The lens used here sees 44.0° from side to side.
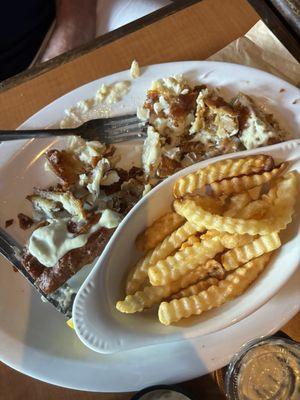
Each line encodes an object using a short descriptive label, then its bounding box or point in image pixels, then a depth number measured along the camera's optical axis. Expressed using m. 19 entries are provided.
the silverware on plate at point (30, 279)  0.28
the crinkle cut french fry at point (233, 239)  0.24
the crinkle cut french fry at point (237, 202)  0.26
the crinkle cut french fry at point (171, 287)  0.25
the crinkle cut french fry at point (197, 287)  0.25
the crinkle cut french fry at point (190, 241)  0.25
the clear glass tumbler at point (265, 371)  0.24
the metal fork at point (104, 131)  0.31
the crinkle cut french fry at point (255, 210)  0.25
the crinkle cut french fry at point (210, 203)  0.25
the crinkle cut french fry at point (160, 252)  0.25
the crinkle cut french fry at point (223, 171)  0.26
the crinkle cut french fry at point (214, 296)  0.24
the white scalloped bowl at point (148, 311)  0.24
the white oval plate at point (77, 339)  0.26
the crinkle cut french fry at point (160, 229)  0.26
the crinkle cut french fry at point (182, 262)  0.24
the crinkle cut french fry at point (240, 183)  0.26
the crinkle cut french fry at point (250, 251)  0.24
